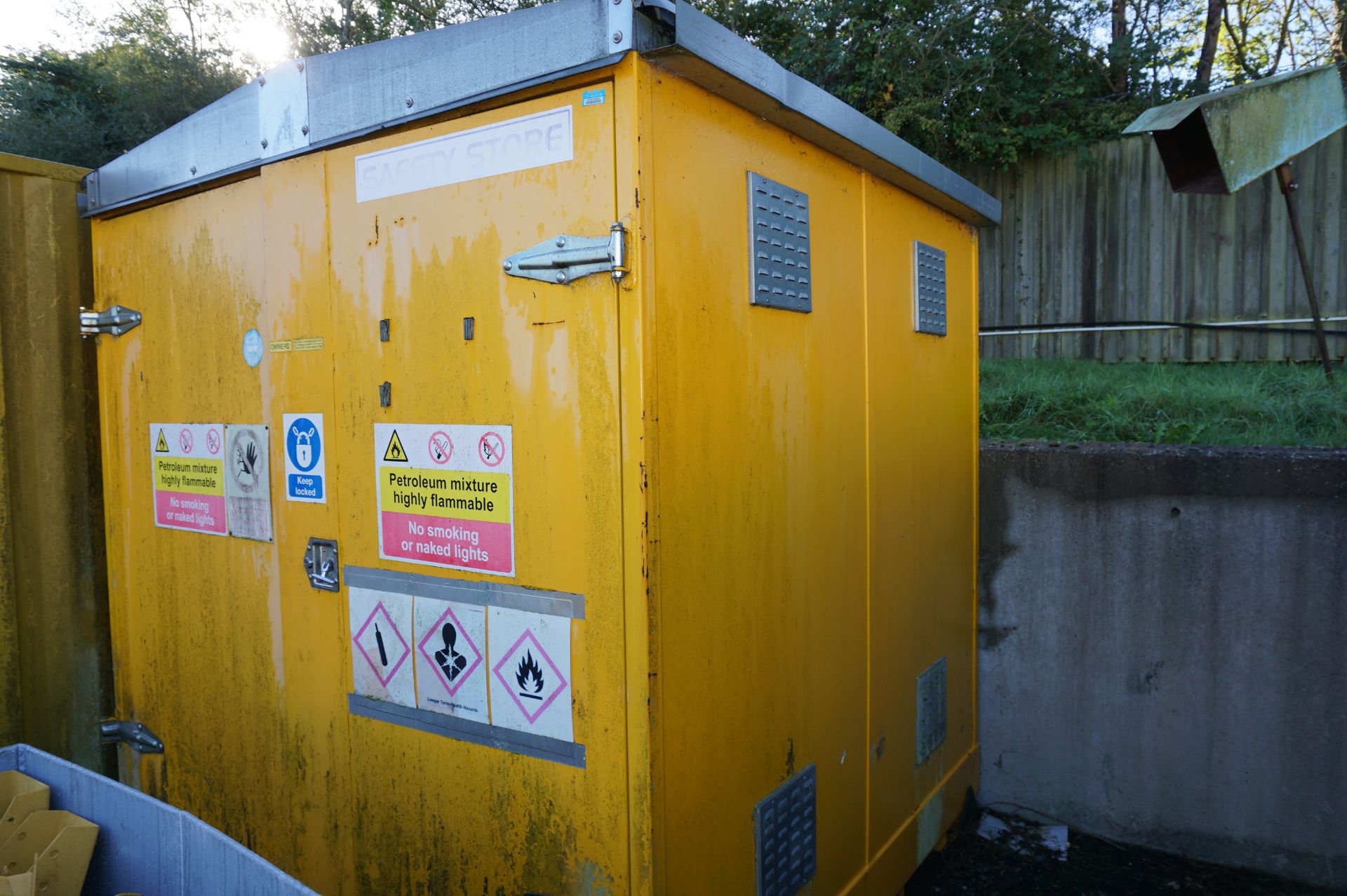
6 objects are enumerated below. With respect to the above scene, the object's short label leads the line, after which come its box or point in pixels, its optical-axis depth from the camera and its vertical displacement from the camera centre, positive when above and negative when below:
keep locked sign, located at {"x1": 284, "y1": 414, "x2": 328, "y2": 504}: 2.33 -0.13
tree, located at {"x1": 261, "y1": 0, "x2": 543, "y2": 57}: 10.24 +4.80
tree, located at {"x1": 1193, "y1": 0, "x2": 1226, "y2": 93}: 7.96 +3.25
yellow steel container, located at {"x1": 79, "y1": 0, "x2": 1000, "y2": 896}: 1.82 -0.14
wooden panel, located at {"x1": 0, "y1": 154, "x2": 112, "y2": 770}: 2.83 -0.21
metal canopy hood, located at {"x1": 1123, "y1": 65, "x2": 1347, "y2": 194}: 3.97 +1.30
